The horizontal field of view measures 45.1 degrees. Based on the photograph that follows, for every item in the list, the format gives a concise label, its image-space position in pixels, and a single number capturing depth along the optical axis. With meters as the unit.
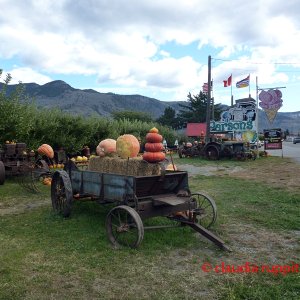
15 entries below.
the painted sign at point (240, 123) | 28.58
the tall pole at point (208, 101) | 30.72
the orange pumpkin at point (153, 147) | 6.96
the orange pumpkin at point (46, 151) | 15.86
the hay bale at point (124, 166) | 6.95
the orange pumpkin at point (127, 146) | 7.82
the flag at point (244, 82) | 33.78
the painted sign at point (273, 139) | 25.72
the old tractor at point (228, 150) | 23.27
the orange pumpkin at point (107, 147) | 8.32
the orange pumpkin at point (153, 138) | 6.97
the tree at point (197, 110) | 76.97
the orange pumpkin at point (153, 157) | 6.94
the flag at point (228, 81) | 39.83
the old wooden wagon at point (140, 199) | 6.14
